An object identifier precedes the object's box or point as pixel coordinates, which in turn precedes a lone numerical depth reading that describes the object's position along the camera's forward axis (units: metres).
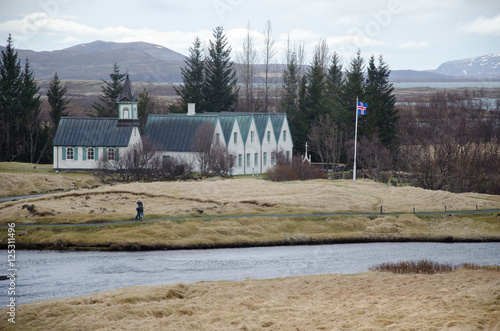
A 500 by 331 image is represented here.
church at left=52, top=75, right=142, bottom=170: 64.38
